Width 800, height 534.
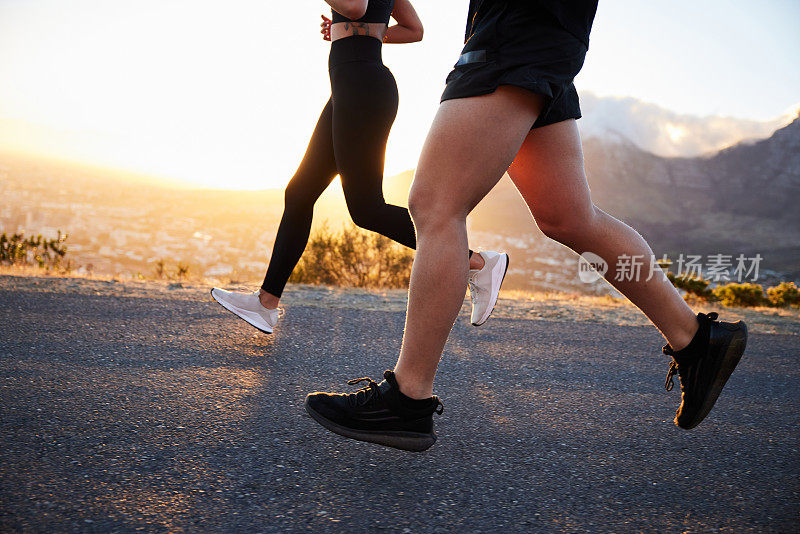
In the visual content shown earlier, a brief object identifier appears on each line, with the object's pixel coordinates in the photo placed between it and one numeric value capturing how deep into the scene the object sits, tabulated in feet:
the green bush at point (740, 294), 25.16
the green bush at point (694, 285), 24.00
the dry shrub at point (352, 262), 23.32
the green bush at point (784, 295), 25.94
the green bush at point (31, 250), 20.56
